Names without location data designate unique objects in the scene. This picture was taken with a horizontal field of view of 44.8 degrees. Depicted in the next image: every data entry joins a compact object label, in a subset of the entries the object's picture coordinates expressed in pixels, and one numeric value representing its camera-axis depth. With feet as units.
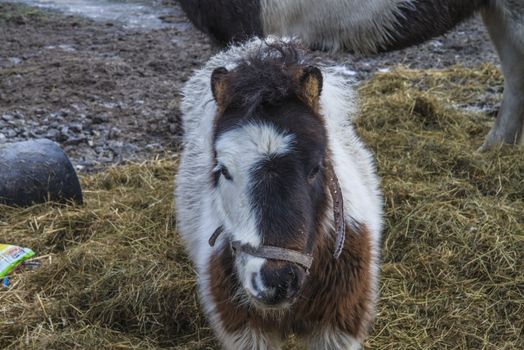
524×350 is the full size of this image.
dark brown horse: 15.24
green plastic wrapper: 12.52
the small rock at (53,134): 18.52
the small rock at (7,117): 19.25
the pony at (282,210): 7.31
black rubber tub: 14.74
